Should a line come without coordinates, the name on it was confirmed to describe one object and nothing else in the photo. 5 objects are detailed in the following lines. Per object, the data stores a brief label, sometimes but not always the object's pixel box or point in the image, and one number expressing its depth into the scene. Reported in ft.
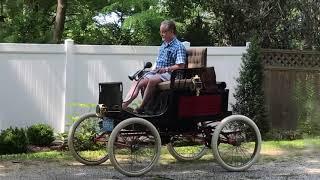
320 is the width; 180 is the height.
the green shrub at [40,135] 32.12
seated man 24.82
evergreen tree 37.55
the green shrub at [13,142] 30.66
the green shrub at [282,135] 37.42
